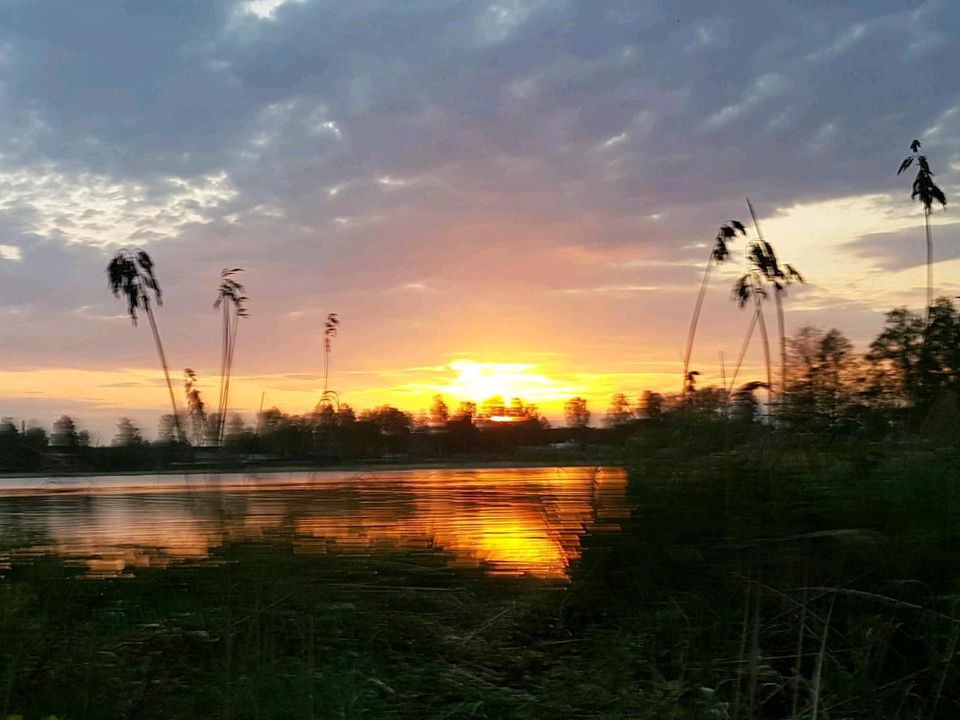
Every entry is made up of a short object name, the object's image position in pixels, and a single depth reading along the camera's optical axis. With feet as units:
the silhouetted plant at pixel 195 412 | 19.98
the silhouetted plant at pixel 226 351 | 20.12
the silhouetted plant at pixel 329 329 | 21.47
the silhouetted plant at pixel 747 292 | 22.35
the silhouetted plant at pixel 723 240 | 21.07
